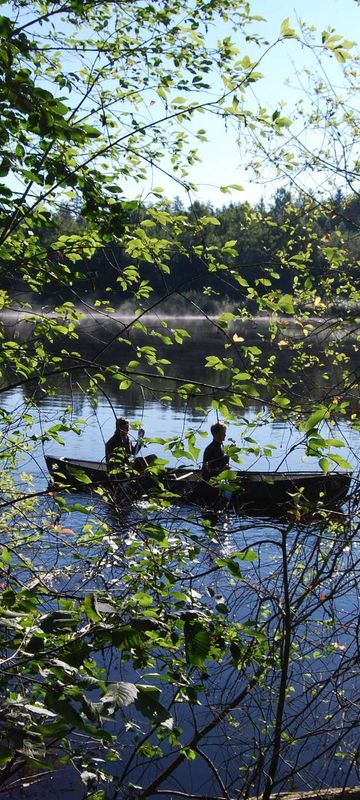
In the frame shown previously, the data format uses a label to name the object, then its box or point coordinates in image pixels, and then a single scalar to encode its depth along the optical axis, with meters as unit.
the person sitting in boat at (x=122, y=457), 11.17
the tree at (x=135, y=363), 4.98
